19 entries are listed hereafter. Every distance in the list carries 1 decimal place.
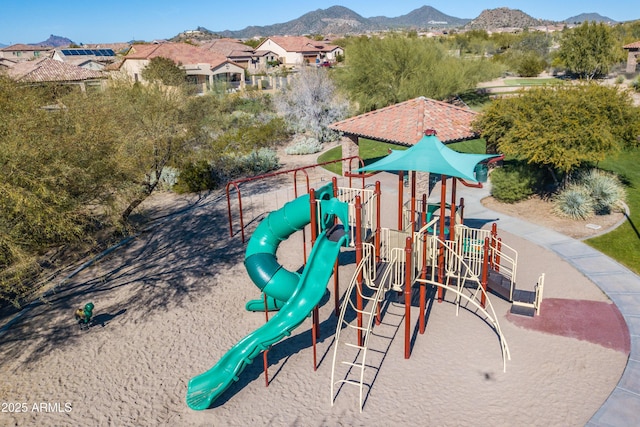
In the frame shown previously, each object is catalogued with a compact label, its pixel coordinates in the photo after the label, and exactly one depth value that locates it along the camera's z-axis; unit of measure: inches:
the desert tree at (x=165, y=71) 1711.1
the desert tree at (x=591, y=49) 2250.2
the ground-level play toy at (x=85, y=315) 468.4
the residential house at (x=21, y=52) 5073.8
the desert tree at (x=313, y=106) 1370.6
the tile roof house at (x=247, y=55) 3698.3
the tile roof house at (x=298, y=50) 4151.1
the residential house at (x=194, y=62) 2613.2
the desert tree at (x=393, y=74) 1358.3
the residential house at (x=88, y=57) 3387.1
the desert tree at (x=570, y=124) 676.1
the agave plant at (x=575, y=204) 706.8
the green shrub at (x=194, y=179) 935.0
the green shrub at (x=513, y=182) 781.3
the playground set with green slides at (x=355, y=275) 382.9
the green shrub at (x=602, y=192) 719.7
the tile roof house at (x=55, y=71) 1601.9
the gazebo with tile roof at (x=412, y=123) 816.9
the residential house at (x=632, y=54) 2589.8
